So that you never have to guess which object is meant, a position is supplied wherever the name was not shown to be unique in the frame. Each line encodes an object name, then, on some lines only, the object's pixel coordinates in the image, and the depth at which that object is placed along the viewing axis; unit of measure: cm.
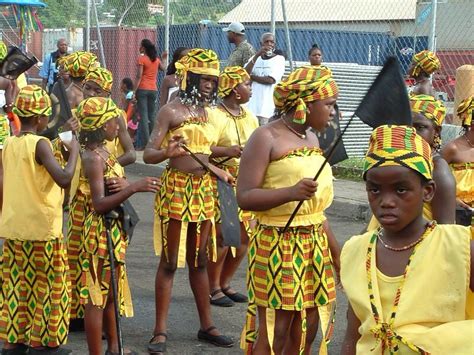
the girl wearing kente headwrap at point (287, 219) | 493
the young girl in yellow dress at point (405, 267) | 306
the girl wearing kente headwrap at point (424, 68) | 993
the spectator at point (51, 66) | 1792
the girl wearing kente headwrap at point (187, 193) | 646
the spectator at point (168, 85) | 1023
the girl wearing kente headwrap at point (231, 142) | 752
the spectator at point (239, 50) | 1386
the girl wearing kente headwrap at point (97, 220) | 578
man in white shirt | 1353
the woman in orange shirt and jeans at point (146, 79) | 1653
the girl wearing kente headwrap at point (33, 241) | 606
